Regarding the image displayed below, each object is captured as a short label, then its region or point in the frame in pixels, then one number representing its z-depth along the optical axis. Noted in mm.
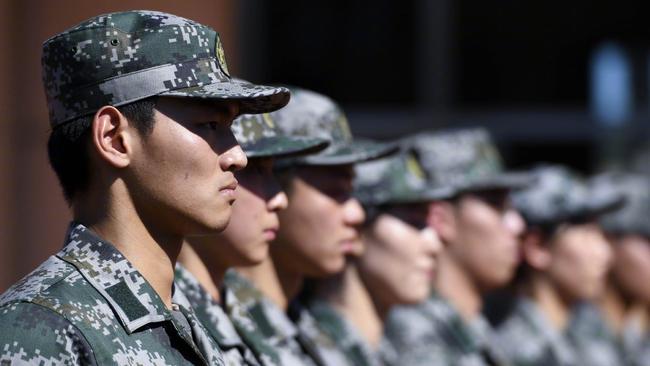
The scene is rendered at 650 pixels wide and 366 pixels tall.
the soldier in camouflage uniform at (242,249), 6777
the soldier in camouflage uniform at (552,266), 13273
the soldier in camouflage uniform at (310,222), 8180
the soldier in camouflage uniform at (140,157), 5047
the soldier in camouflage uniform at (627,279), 15562
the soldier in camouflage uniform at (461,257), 11266
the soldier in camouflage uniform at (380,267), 9270
